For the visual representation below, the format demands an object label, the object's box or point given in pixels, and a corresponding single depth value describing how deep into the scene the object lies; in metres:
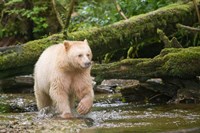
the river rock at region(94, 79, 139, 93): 21.28
